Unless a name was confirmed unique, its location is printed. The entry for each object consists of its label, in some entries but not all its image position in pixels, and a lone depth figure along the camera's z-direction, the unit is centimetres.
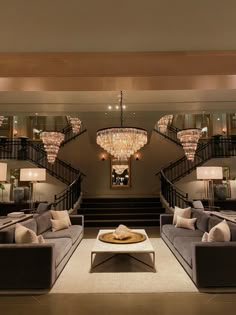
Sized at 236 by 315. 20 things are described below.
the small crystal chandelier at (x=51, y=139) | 691
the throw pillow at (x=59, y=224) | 543
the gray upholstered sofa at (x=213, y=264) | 331
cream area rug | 340
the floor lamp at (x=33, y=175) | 677
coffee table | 401
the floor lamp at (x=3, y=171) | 451
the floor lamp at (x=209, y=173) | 615
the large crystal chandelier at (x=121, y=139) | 455
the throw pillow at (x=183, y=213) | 579
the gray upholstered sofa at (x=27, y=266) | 329
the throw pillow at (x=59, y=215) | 569
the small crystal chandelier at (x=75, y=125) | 951
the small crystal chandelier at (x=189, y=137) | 632
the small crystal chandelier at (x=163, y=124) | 948
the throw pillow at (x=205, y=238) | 380
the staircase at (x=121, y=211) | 798
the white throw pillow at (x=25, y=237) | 362
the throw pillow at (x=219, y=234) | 360
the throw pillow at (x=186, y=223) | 545
